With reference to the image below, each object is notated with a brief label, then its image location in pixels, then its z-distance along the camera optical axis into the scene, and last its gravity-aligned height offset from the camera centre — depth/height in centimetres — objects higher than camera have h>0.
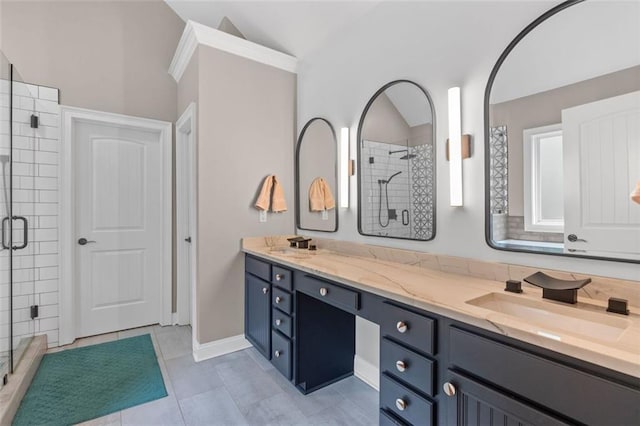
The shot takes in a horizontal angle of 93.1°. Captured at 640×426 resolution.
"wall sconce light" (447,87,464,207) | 160 +36
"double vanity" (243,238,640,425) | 76 -43
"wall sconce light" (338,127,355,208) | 235 +37
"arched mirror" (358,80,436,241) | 181 +33
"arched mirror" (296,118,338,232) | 251 +33
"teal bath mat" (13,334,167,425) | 183 -117
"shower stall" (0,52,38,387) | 204 +0
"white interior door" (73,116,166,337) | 284 -9
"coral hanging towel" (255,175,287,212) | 272 +18
